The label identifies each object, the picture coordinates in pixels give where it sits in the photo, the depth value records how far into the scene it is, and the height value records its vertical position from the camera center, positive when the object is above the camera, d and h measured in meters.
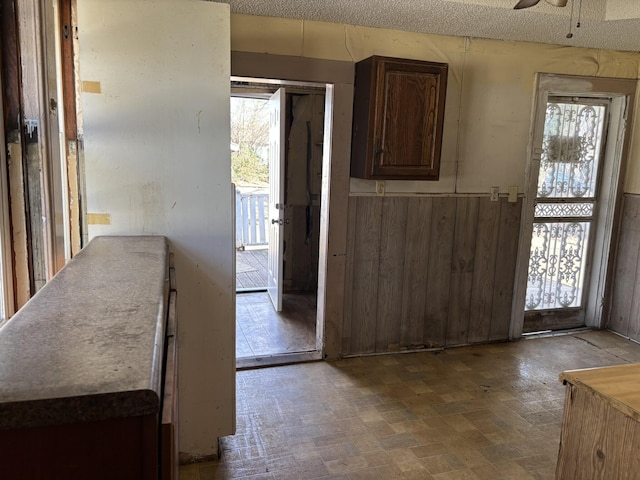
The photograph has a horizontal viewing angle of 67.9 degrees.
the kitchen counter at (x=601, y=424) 1.38 -0.75
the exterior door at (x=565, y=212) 3.92 -0.29
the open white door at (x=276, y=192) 4.20 -0.23
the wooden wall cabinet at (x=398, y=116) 3.06 +0.36
